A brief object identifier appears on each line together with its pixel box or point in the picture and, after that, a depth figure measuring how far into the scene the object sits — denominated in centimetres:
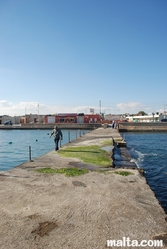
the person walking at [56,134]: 1518
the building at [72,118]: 7512
